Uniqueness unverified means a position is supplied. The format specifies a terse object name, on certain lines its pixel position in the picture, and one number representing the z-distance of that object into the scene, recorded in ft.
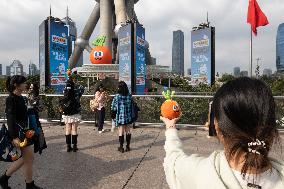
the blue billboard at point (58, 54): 55.01
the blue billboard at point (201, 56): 57.11
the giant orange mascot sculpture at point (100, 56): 105.70
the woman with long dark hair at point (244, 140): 4.46
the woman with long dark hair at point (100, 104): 33.88
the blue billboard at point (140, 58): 59.98
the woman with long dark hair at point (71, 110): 24.34
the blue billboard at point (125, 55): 59.77
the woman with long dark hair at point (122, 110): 25.11
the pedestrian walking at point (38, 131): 16.55
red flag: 36.96
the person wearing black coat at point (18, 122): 15.19
